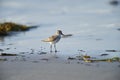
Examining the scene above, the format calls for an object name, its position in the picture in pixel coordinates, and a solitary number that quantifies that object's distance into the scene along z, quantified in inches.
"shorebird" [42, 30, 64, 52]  522.0
